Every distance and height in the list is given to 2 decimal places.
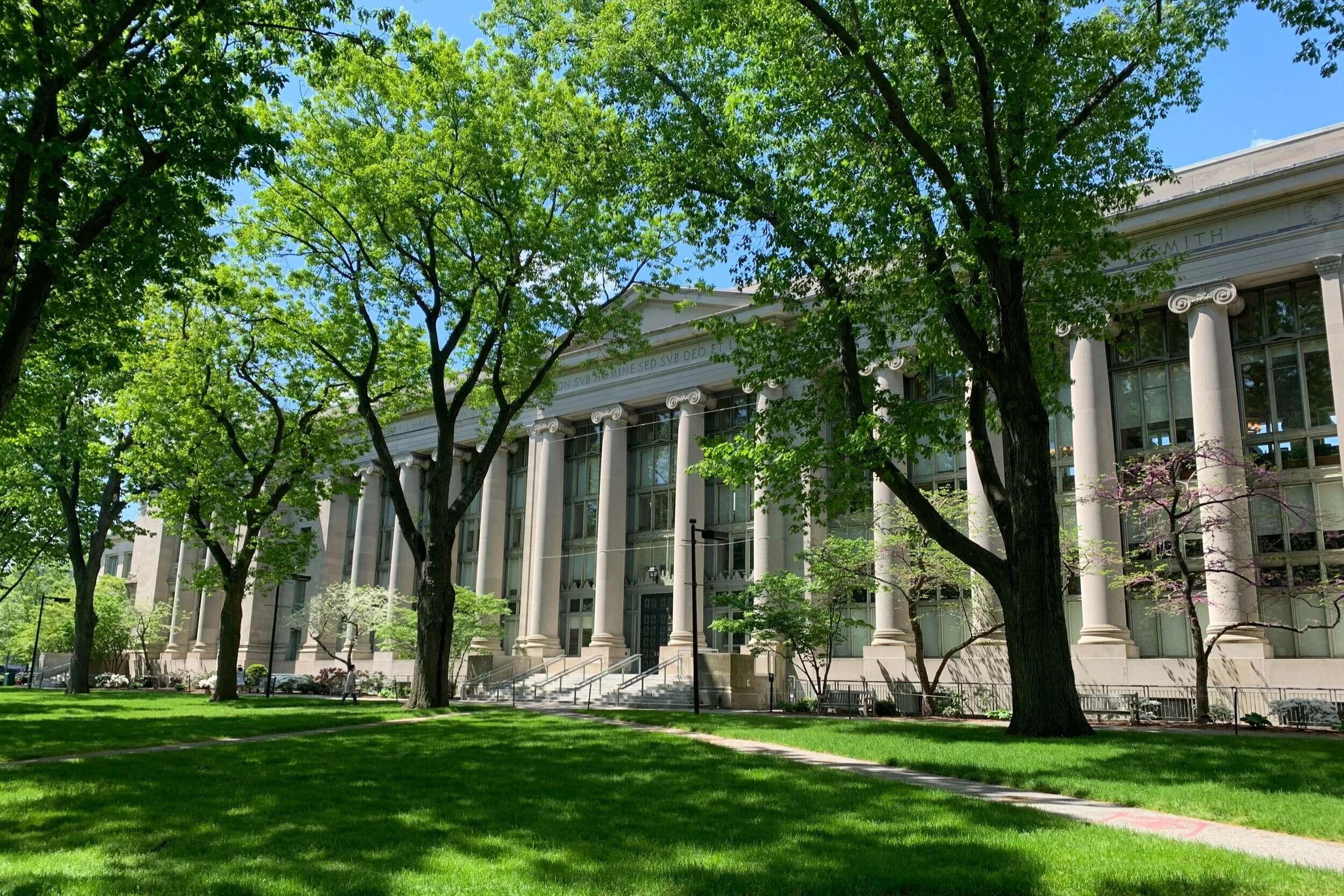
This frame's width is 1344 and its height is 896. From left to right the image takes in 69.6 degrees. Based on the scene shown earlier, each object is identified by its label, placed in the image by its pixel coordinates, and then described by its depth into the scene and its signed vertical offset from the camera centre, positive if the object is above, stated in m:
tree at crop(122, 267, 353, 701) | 28.33 +5.59
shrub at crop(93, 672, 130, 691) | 52.30 -3.54
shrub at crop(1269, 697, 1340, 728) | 23.05 -2.09
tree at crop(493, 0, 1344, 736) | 15.95 +7.48
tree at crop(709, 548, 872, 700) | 29.09 +0.39
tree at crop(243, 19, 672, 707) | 22.50 +9.60
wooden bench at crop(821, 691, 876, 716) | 29.16 -2.51
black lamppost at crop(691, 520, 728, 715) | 25.84 -0.83
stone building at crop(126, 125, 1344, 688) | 26.45 +5.68
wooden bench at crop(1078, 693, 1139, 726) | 25.72 -2.23
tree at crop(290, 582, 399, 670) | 40.75 +0.25
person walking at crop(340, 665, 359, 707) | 33.19 -2.47
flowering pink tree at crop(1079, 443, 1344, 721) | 24.20 +2.50
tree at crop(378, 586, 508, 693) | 37.97 -0.36
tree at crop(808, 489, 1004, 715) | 28.17 +1.73
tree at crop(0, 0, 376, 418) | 12.41 +6.65
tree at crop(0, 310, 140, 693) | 22.86 +5.26
